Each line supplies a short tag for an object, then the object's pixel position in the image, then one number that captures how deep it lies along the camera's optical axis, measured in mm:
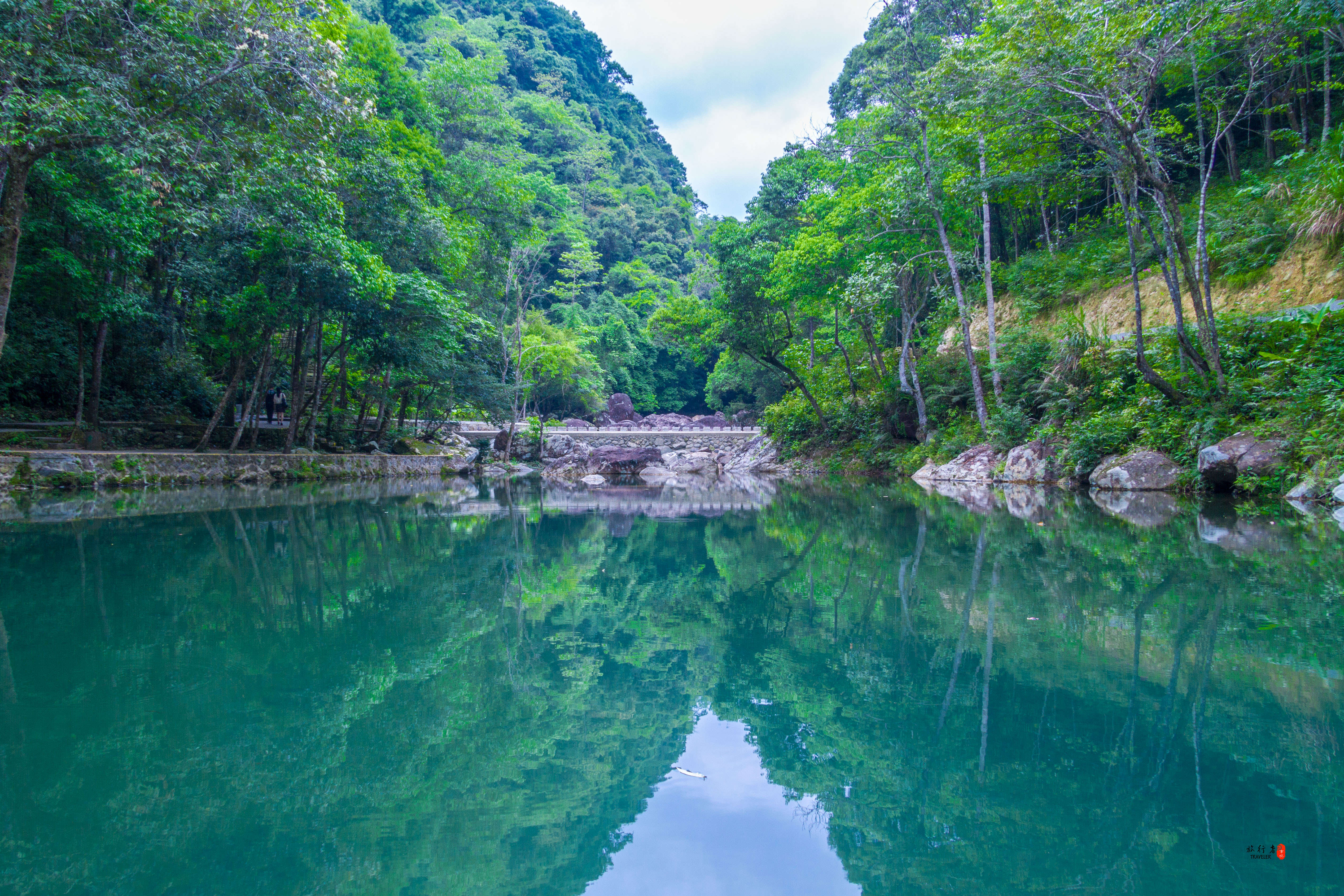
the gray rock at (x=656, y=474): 20750
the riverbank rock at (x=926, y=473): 14805
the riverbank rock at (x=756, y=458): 22547
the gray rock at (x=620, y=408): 40281
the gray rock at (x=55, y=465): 9820
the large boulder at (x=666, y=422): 39000
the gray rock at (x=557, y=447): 27203
